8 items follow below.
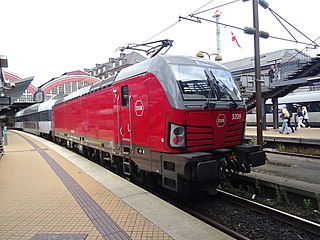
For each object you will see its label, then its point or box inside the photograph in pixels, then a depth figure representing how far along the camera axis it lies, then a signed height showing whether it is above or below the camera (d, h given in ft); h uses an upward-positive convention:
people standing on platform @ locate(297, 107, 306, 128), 69.05 -0.77
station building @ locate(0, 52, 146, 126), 156.66 +19.30
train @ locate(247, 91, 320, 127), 76.38 +2.32
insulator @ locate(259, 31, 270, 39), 36.50 +10.01
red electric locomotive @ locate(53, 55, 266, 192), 17.79 -0.52
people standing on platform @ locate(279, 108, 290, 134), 54.08 -1.10
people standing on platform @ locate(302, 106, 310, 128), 71.25 -1.34
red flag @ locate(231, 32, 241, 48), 79.00 +20.76
